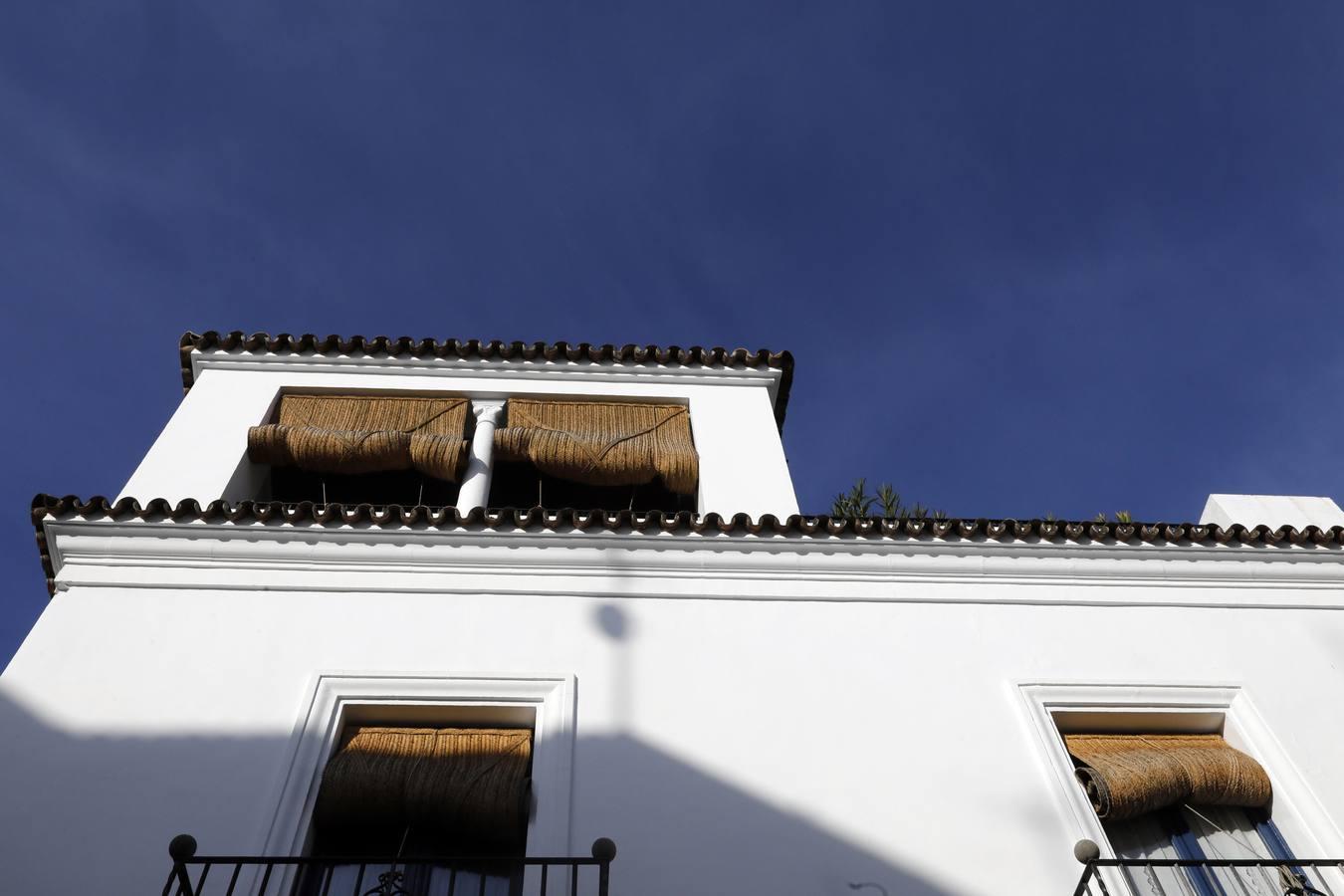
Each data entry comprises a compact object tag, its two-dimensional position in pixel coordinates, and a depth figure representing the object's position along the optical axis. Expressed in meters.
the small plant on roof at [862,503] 12.23
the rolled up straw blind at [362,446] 8.07
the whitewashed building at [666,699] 4.91
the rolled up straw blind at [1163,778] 5.43
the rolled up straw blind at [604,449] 8.27
